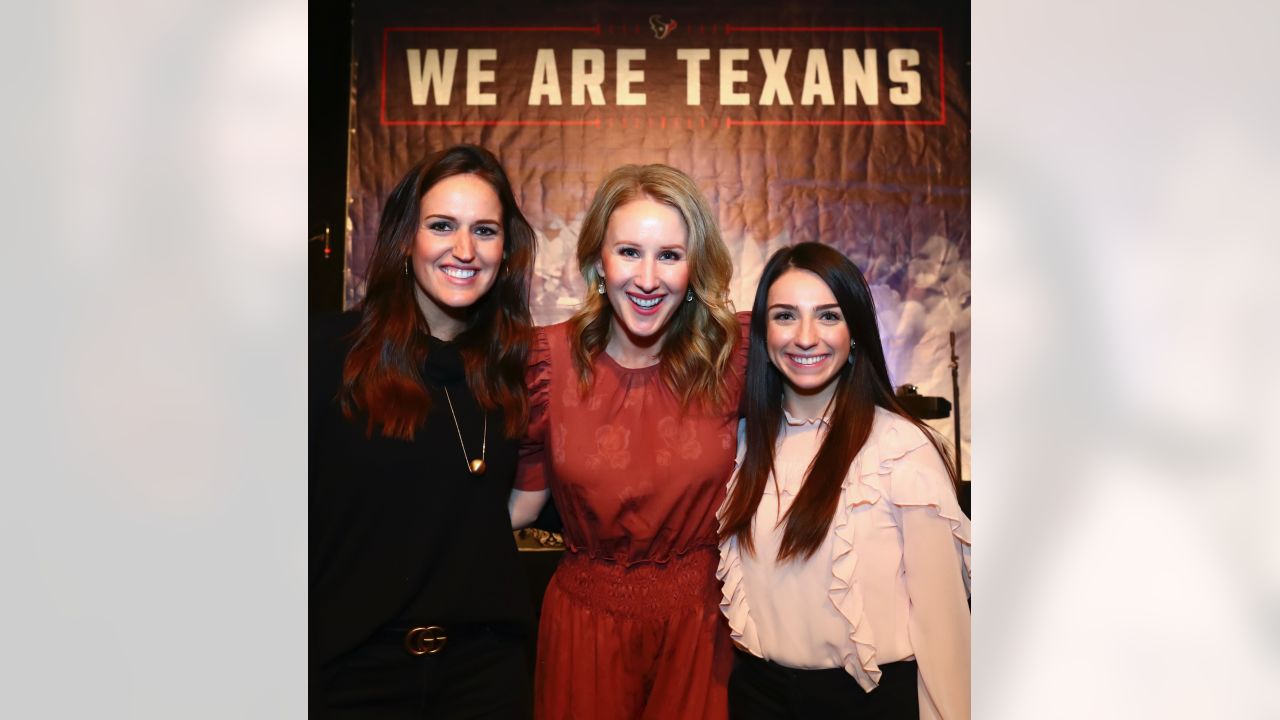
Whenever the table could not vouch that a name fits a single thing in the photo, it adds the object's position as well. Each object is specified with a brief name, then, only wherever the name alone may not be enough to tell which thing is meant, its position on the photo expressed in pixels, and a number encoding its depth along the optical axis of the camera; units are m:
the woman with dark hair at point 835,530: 2.31
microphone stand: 2.59
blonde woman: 2.38
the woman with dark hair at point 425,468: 2.34
